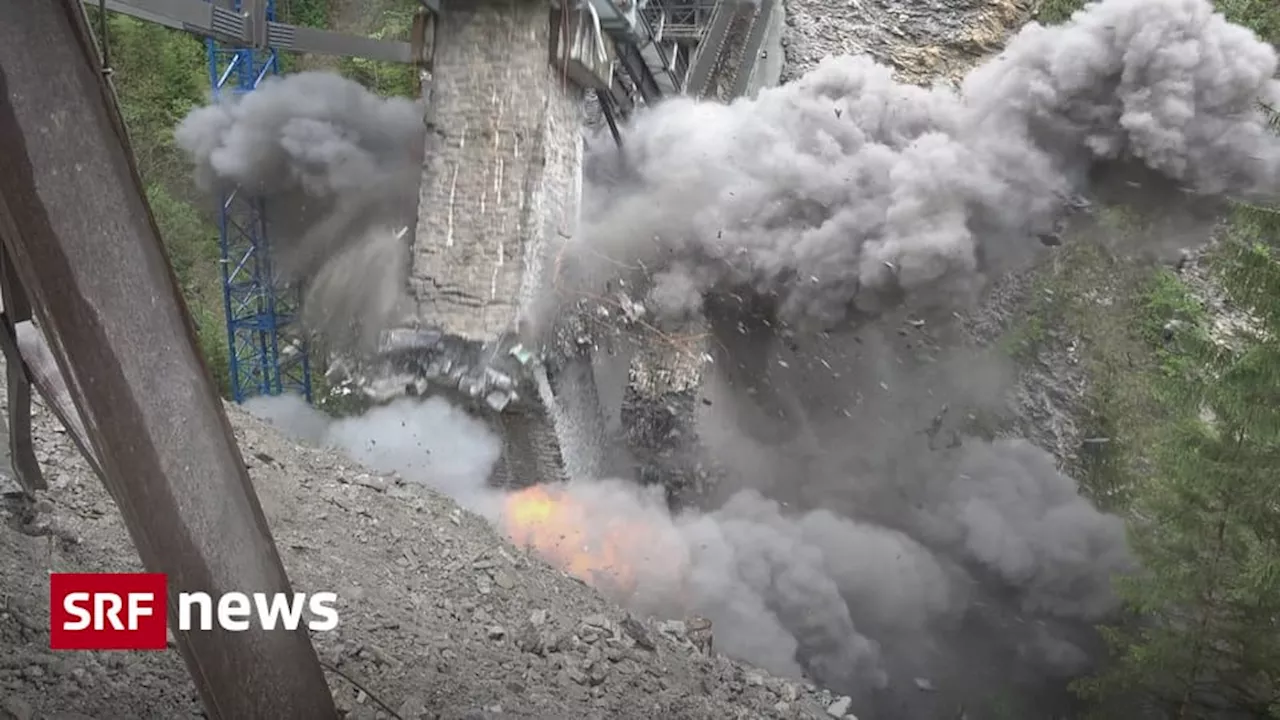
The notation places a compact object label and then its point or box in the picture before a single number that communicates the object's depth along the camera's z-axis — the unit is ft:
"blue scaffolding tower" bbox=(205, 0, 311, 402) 45.50
